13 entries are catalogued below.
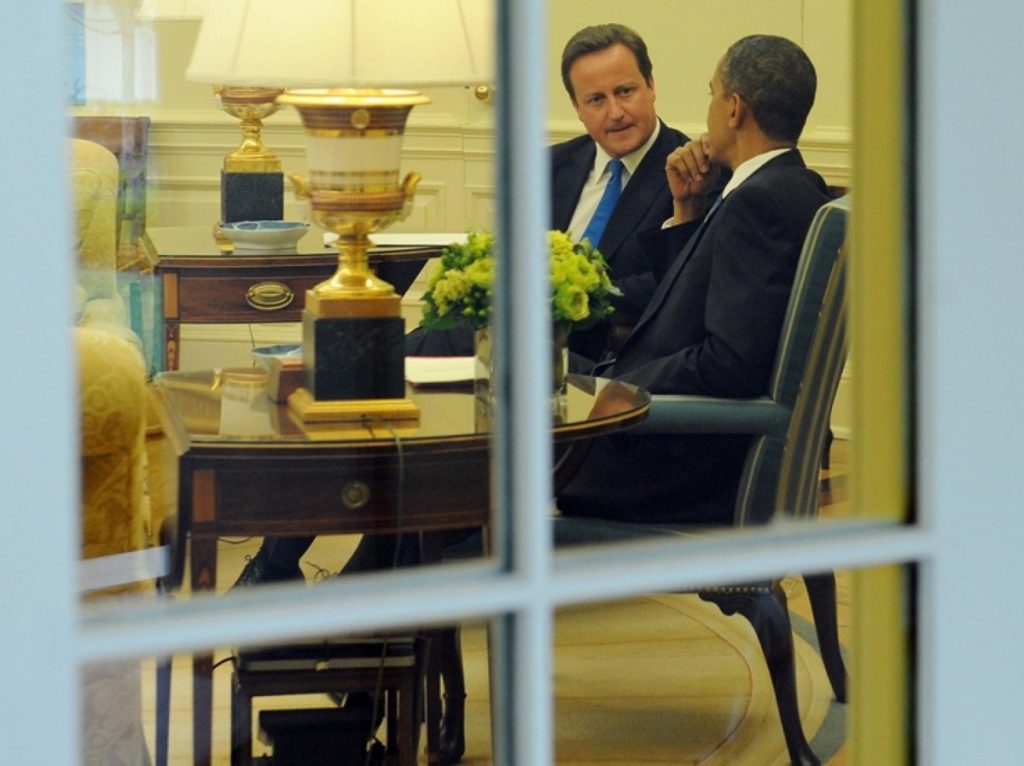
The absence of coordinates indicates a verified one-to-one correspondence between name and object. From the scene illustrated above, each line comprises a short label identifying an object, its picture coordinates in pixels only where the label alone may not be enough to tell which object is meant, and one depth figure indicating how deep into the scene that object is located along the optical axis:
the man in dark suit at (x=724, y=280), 4.63
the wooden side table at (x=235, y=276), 4.47
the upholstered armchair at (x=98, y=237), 4.17
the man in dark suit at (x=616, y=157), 4.87
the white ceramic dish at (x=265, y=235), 5.11
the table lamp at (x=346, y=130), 4.01
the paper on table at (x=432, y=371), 4.16
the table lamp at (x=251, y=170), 5.57
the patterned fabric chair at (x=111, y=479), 3.22
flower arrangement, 3.83
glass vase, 3.26
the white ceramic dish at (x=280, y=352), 4.36
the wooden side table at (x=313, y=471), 4.06
